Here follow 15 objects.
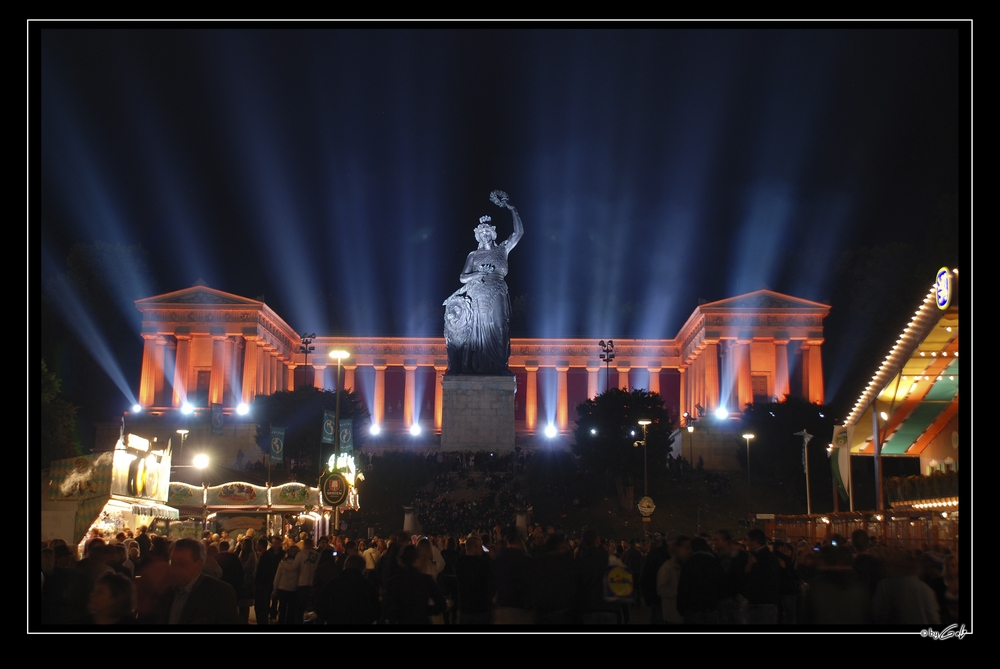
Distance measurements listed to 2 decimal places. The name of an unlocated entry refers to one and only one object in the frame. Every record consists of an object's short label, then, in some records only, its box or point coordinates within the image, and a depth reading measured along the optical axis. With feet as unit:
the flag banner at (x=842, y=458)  79.36
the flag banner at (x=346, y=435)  92.68
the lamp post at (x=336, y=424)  83.25
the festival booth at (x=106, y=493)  61.36
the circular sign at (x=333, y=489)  71.31
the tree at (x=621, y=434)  149.48
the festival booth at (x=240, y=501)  84.48
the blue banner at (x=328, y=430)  92.07
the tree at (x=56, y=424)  151.43
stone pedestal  146.30
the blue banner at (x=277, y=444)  96.84
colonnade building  266.57
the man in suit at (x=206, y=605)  27.84
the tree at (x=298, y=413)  187.32
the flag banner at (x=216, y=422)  157.39
